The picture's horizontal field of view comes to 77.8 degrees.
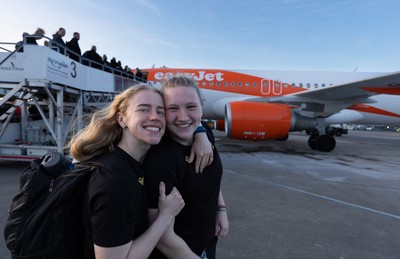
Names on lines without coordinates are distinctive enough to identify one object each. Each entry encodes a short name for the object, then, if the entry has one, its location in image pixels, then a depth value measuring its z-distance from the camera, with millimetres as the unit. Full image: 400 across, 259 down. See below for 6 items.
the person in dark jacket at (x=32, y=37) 4996
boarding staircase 4902
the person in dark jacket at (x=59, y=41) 5404
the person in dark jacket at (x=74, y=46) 6464
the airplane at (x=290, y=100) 8133
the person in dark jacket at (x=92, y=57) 7184
